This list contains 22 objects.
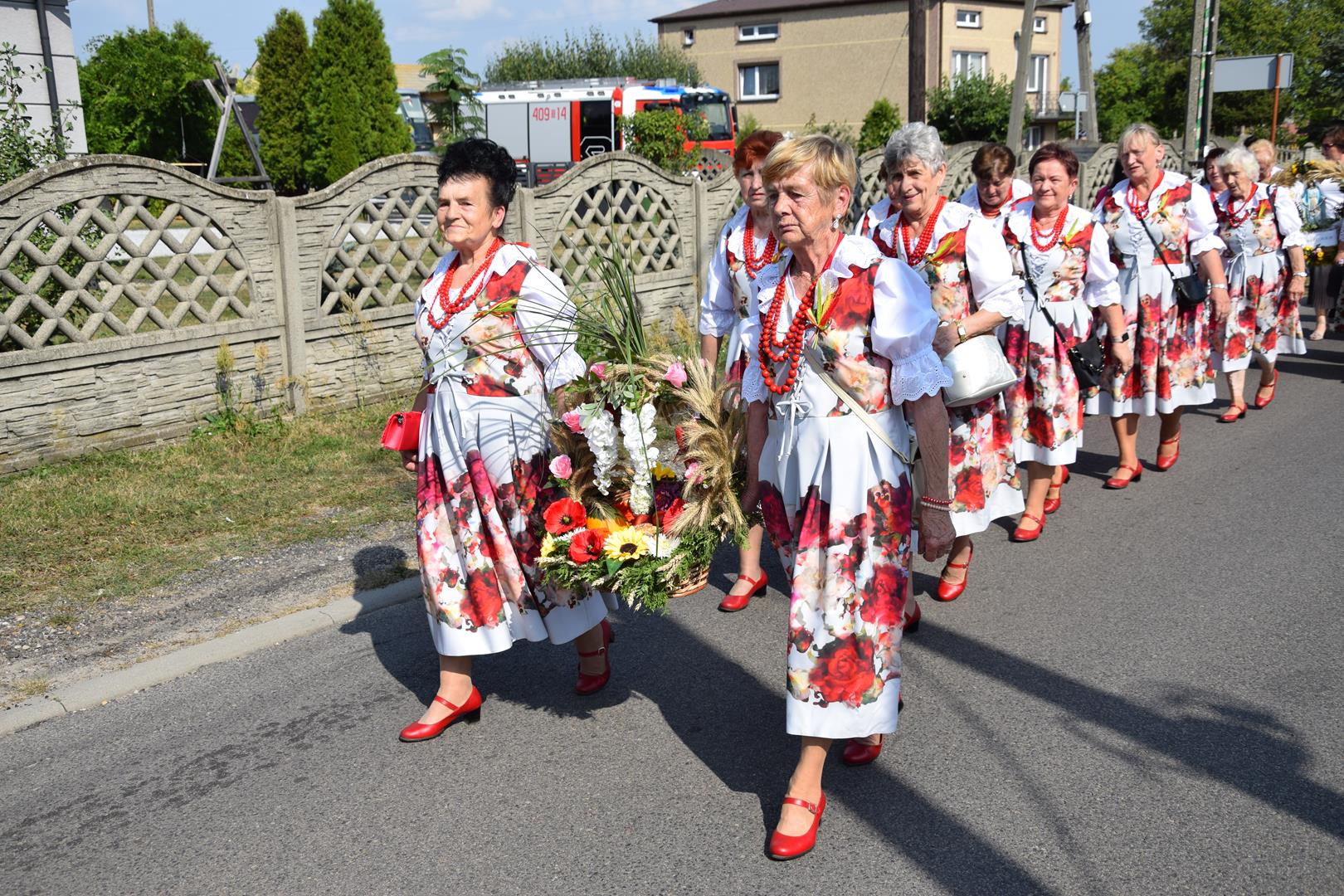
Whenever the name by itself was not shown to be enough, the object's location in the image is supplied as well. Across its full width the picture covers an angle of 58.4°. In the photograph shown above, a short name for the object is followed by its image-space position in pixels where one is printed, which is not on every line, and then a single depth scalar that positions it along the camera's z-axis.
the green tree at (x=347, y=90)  24.55
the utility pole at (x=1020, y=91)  20.14
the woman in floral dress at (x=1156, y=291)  7.07
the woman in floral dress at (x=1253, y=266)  8.84
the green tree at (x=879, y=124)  40.69
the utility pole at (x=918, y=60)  14.85
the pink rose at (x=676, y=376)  3.68
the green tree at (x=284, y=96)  25.64
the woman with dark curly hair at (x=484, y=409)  3.93
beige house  49.25
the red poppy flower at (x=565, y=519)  3.71
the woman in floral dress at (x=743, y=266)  5.11
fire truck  28.70
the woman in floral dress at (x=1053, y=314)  5.96
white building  10.70
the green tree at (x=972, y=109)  44.94
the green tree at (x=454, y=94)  25.91
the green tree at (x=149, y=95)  20.25
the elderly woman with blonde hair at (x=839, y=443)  3.21
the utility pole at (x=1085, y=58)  23.00
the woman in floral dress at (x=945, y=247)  4.66
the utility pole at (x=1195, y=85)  19.64
